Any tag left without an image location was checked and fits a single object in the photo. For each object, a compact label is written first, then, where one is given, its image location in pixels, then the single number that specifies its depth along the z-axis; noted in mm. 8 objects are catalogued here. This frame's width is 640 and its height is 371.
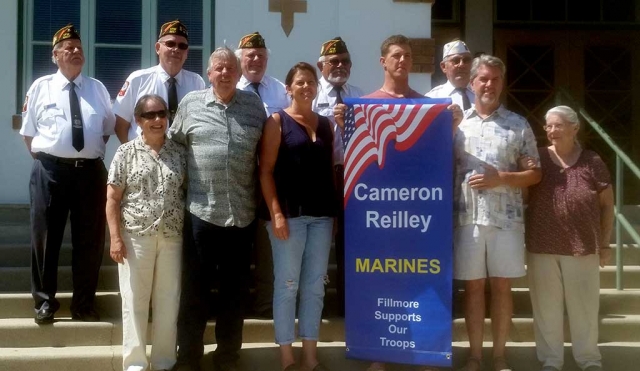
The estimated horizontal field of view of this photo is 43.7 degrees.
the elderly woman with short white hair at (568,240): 5078
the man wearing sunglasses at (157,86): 5469
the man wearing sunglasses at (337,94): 5383
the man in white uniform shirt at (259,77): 5641
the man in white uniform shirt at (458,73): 5750
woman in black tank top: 4875
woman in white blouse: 4770
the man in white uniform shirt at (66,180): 5344
